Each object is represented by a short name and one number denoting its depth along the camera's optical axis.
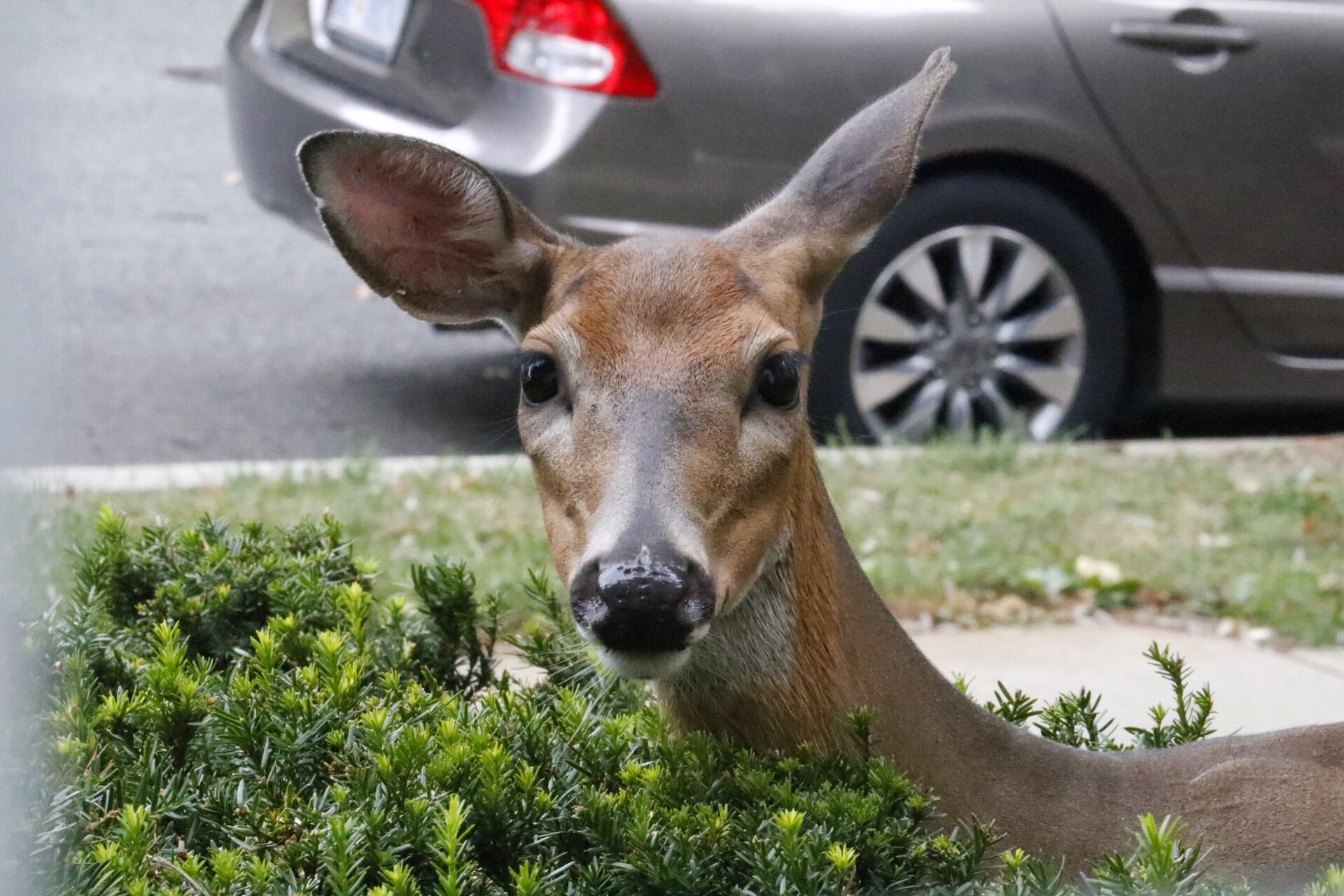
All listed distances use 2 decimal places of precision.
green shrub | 4.36
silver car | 12.37
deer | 5.25
